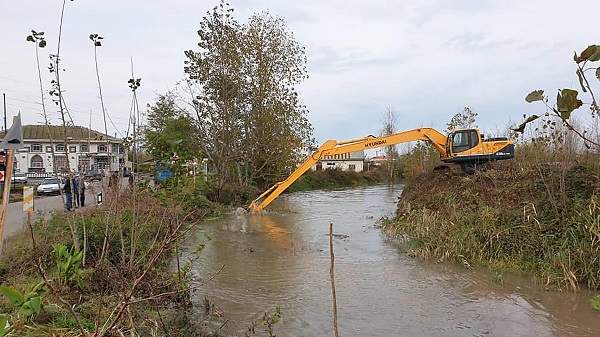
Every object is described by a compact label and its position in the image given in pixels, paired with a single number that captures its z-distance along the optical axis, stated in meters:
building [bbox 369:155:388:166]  72.11
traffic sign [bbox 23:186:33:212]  9.45
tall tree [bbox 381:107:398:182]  54.38
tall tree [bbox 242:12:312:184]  29.39
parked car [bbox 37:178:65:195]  29.15
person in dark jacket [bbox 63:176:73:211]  17.13
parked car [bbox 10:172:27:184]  35.51
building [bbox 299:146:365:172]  73.31
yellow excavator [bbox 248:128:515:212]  16.84
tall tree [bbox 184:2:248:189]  28.08
